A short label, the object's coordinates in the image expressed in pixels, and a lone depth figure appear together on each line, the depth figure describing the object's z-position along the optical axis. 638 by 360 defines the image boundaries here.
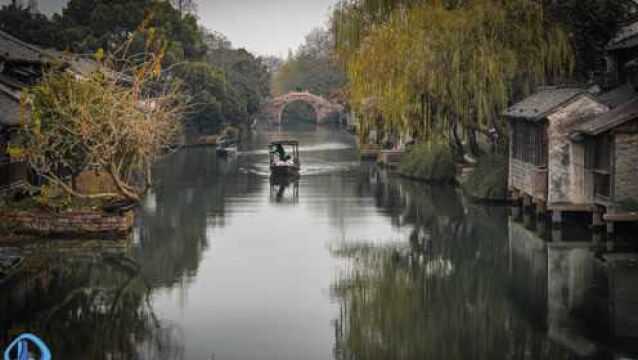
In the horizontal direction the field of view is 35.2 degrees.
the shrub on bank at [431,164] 49.41
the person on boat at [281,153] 56.15
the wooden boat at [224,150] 71.31
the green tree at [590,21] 39.88
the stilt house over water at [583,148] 29.06
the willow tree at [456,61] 38.72
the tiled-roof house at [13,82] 33.69
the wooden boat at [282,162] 53.22
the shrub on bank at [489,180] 39.88
